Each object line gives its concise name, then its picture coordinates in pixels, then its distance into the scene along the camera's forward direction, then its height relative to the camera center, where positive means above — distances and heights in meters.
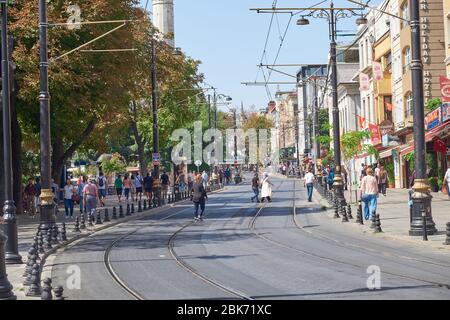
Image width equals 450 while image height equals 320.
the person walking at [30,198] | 39.09 -0.86
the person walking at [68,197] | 37.00 -0.81
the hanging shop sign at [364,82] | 64.44 +6.32
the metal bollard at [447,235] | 19.45 -1.54
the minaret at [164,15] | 100.88 +18.36
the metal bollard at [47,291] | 11.70 -1.49
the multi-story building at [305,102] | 119.63 +10.51
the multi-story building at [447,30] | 42.41 +6.58
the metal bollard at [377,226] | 24.39 -1.59
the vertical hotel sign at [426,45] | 48.47 +6.75
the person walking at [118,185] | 53.31 -0.53
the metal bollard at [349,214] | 30.61 -1.56
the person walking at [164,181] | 57.12 -0.43
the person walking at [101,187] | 47.69 -0.55
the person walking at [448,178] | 34.88 -0.47
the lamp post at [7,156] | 18.06 +0.48
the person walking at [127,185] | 55.56 -0.57
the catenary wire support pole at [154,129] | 47.09 +2.51
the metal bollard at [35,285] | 13.30 -1.61
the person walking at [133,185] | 56.92 -0.60
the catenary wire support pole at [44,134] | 23.59 +1.21
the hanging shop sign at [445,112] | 39.84 +2.49
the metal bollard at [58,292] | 11.62 -1.49
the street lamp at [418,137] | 22.00 +0.75
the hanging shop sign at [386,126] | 55.97 +2.65
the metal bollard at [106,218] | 33.13 -1.56
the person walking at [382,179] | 47.09 -0.58
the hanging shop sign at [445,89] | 36.50 +3.19
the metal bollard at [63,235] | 24.27 -1.57
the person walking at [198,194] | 32.72 -0.76
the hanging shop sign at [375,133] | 55.16 +2.20
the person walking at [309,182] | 43.27 -0.57
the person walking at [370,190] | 27.17 -0.66
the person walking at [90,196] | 32.84 -0.72
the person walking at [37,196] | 38.41 -0.76
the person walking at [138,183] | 54.33 -0.49
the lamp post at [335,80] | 34.44 +3.52
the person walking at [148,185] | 48.41 -0.53
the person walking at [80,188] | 39.34 -0.51
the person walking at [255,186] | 47.12 -0.74
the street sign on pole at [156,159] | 48.47 +0.89
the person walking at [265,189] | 44.88 -0.88
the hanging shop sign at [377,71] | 58.66 +6.46
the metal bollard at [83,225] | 29.28 -1.58
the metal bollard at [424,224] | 21.22 -1.39
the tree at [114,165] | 81.38 +1.07
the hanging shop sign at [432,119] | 42.37 +2.38
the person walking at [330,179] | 53.43 -0.56
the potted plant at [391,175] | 61.34 -0.49
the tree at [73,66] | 34.31 +4.46
